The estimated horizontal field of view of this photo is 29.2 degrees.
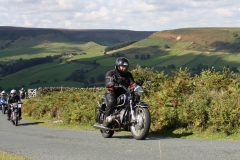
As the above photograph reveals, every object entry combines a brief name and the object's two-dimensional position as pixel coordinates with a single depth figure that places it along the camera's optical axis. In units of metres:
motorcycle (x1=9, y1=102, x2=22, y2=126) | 21.25
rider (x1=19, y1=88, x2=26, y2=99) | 48.34
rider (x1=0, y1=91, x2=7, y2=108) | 36.84
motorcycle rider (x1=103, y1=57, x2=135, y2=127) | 11.95
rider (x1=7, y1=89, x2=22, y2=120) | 22.73
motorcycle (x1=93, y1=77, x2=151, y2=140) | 11.25
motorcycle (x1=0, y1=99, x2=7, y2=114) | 33.25
